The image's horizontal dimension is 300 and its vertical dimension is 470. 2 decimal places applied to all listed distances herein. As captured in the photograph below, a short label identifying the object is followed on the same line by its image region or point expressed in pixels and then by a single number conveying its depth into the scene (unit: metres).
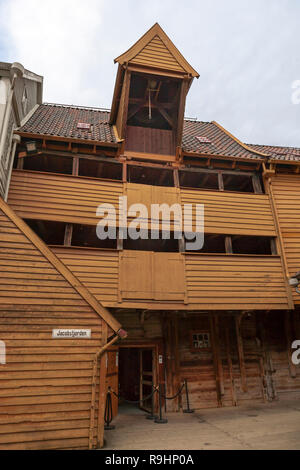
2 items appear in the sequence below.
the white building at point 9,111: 9.68
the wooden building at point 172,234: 10.72
